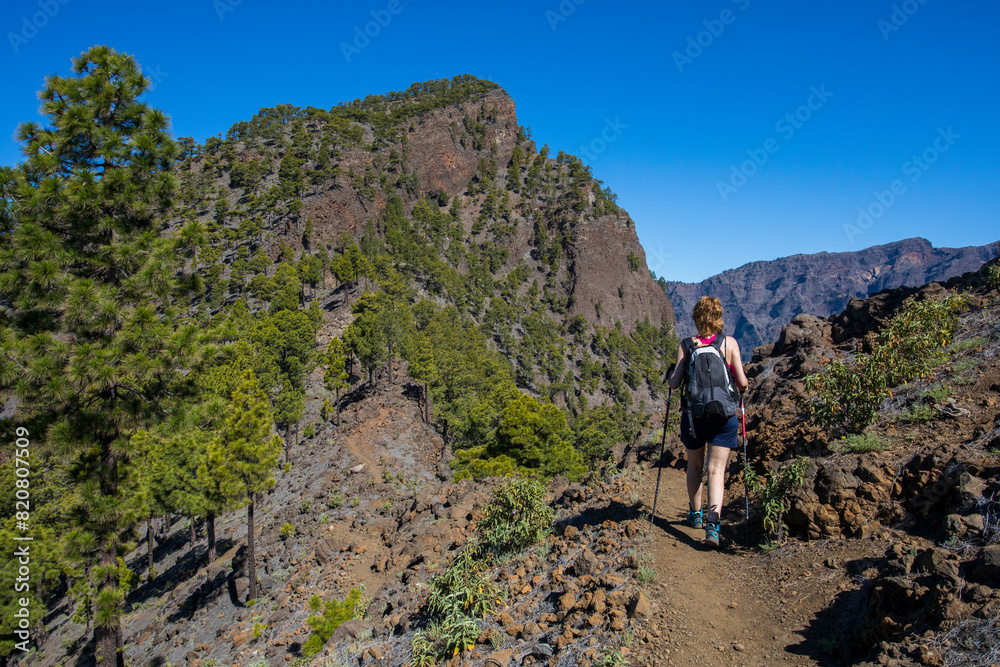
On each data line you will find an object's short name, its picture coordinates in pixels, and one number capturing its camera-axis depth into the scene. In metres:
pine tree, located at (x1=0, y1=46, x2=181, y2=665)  7.39
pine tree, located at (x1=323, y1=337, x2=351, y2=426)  40.88
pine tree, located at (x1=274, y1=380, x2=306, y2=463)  37.47
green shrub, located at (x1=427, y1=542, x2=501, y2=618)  5.52
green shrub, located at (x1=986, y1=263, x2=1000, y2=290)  9.95
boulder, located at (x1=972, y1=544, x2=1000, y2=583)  3.37
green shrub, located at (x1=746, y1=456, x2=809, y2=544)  5.37
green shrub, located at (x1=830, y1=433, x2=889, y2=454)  5.89
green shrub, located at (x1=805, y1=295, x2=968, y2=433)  6.50
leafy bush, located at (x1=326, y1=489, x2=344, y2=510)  20.84
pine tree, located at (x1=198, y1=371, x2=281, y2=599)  17.64
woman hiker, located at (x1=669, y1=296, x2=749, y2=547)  5.03
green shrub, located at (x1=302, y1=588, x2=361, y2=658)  8.86
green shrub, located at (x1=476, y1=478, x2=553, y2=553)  6.93
